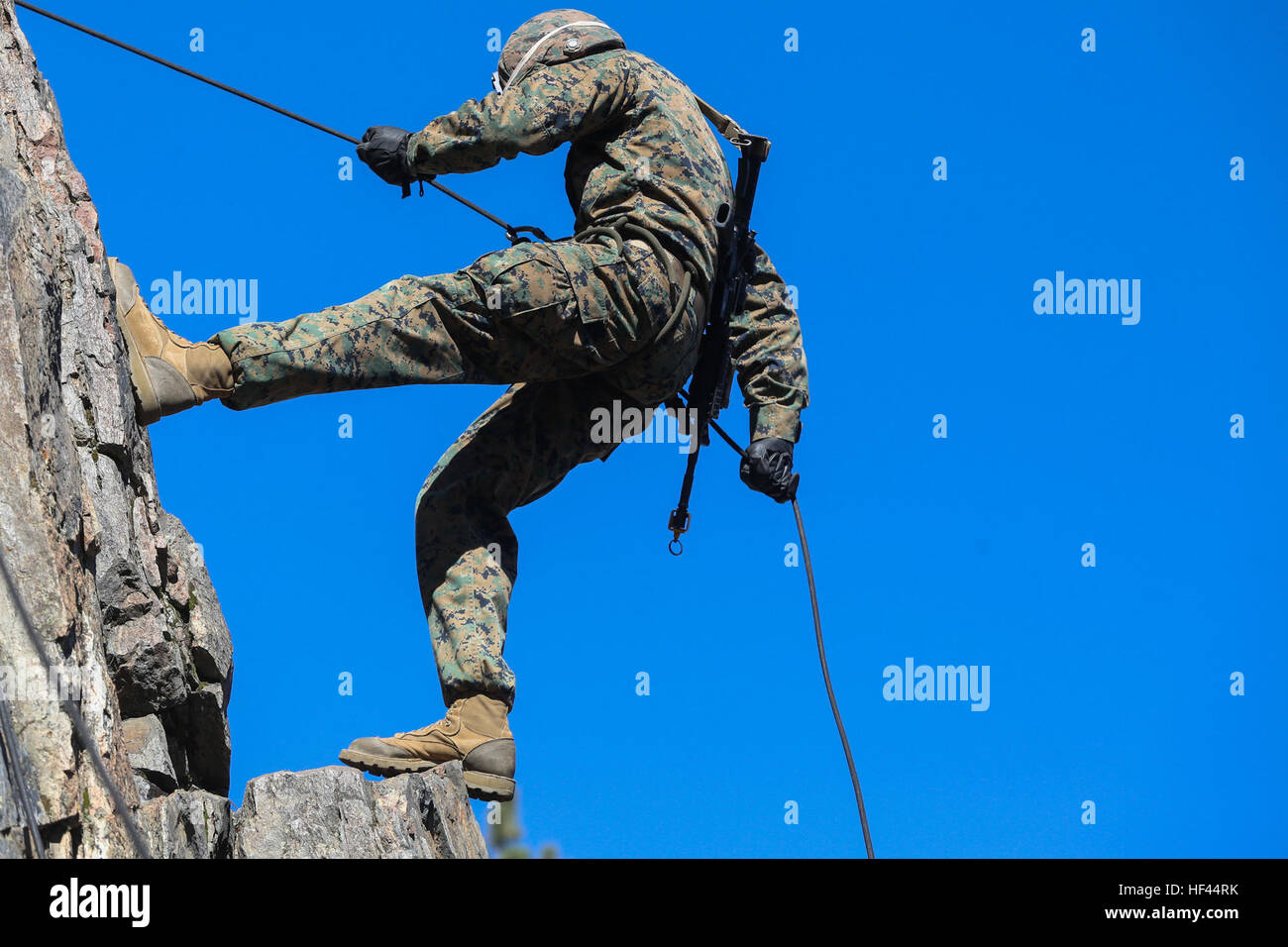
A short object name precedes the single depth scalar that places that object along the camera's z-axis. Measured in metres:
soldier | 6.79
